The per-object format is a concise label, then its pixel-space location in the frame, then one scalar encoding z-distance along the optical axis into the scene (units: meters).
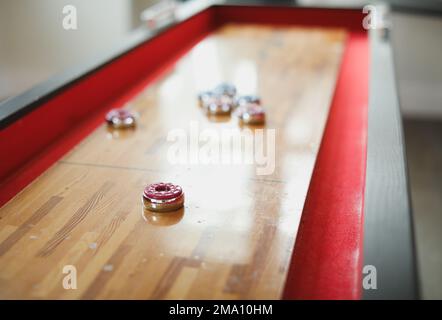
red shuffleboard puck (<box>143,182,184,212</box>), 1.87
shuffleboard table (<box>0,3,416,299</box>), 1.54
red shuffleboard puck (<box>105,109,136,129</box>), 2.58
